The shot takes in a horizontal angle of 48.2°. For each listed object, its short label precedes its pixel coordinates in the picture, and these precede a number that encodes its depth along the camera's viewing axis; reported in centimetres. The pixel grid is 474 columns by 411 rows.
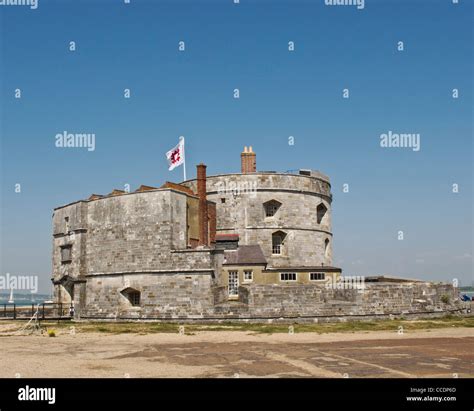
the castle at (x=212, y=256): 3266
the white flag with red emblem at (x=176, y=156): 3859
